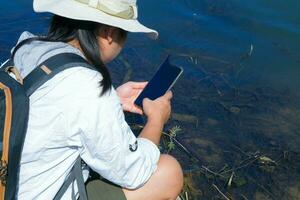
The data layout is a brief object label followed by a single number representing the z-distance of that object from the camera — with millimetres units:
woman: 1649
